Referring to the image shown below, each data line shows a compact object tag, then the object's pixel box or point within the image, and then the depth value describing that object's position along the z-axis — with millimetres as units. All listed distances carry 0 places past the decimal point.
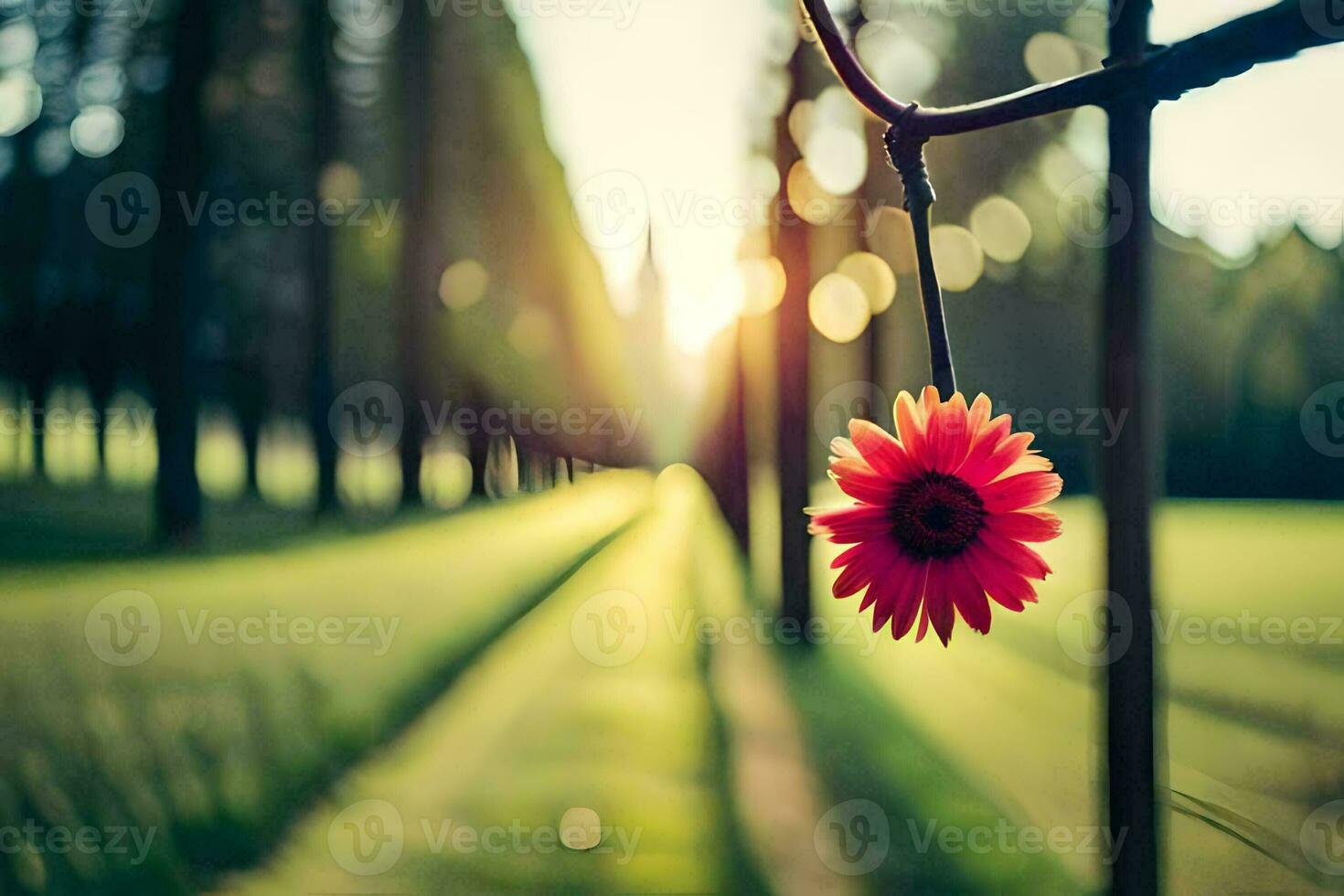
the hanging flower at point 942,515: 285
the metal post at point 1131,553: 698
